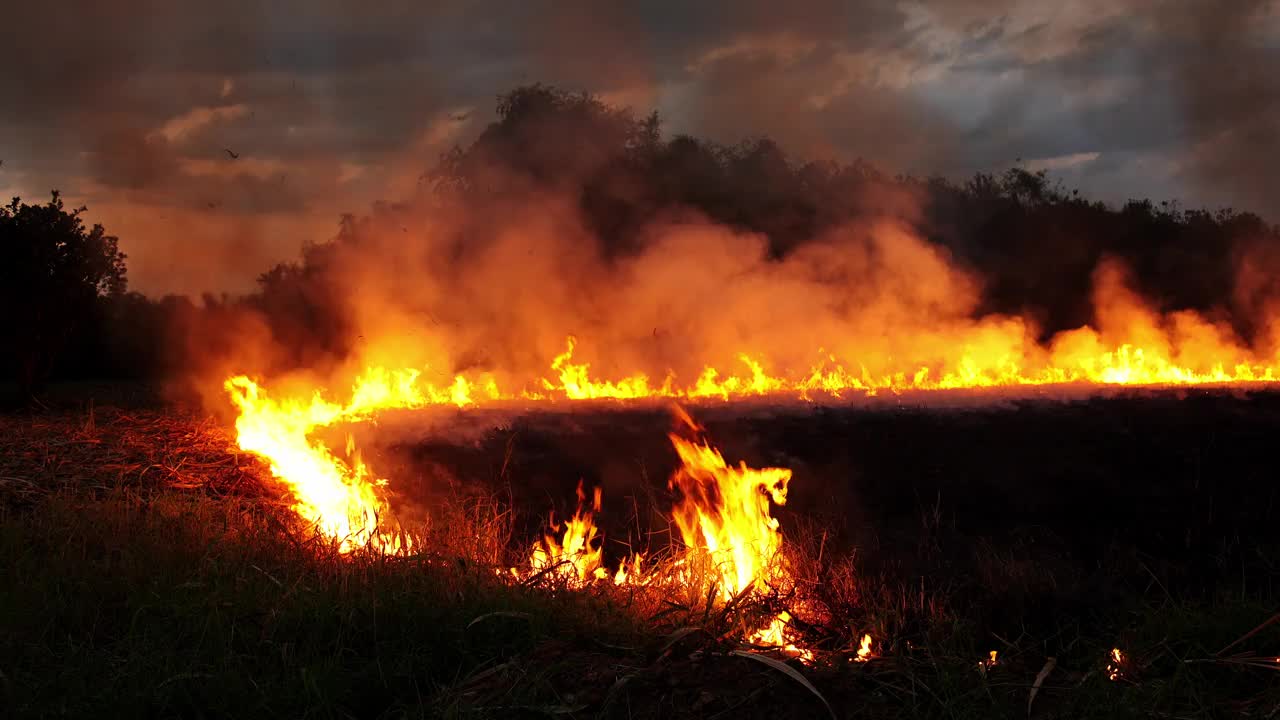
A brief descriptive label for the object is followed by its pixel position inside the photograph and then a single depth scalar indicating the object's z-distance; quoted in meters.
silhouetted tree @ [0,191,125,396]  11.09
